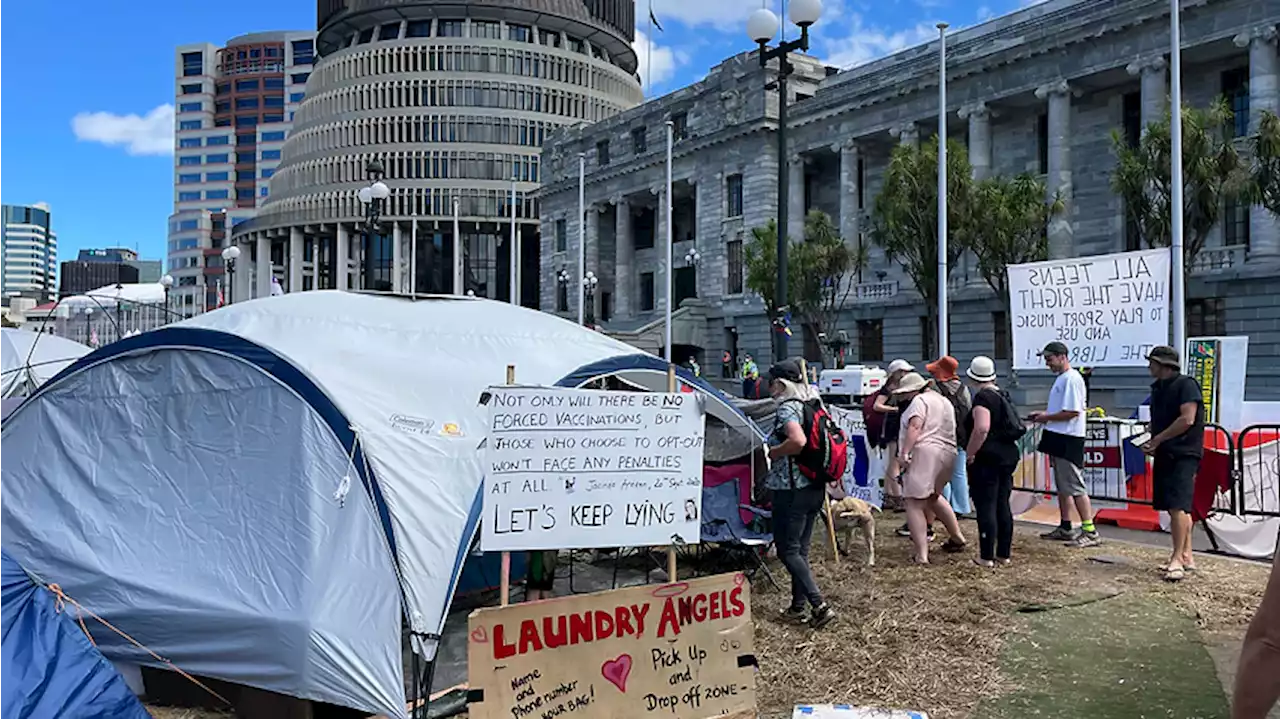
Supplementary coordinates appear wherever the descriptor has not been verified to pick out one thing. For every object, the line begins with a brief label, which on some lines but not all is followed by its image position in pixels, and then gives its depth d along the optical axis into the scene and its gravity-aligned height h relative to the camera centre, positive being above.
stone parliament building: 33.91 +10.24
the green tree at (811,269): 40.84 +4.05
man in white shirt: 9.42 -0.69
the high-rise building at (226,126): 147.38 +37.77
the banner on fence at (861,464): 11.80 -1.33
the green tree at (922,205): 32.72 +5.50
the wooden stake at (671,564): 5.37 -1.16
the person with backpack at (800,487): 6.89 -0.93
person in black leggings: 8.79 -0.90
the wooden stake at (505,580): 4.85 -1.14
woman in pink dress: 8.75 -0.86
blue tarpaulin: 4.29 -1.45
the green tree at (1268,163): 25.48 +5.51
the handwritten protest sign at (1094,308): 10.80 +0.64
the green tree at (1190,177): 27.09 +5.38
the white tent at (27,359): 15.15 +0.03
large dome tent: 5.40 -0.80
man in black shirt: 8.07 -0.70
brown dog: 9.05 -1.53
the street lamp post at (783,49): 13.15 +4.55
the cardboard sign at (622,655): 4.75 -1.58
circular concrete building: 87.44 +22.53
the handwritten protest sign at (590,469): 4.95 -0.60
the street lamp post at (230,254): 32.44 +3.73
